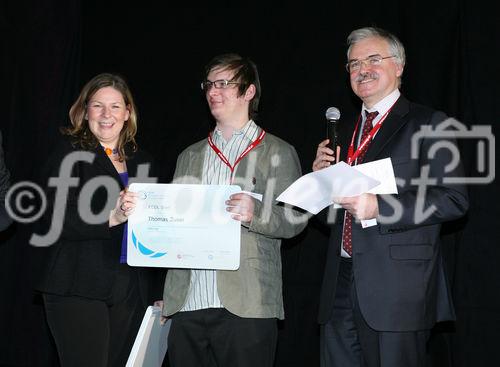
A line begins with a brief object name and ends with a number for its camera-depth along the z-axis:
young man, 2.60
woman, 2.62
